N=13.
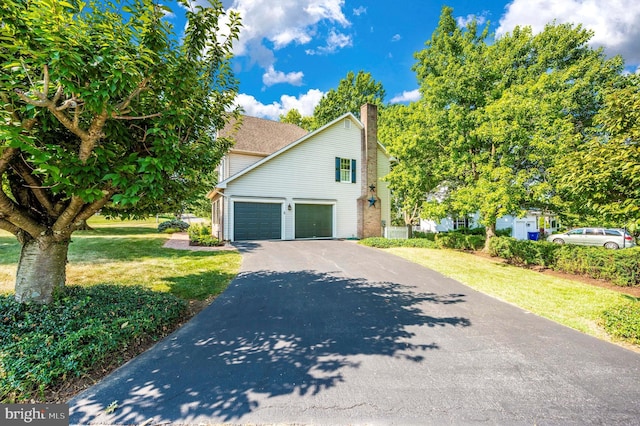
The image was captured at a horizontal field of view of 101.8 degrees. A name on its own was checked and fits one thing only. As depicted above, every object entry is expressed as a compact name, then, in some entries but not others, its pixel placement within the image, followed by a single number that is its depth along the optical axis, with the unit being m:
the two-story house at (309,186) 15.23
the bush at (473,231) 19.65
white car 17.39
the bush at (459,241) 14.53
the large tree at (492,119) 10.48
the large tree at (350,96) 30.66
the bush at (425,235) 18.78
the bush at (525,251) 10.26
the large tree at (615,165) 4.85
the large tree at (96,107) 2.78
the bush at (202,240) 13.54
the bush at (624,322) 4.39
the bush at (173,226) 21.61
